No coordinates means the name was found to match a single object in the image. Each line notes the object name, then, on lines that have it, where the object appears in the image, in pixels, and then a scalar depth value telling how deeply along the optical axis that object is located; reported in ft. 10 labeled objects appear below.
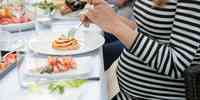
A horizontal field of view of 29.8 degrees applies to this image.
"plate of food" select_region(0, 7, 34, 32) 5.16
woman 3.06
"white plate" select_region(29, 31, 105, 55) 4.39
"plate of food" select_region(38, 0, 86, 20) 5.76
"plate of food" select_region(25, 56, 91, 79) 3.68
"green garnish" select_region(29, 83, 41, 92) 3.46
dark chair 2.97
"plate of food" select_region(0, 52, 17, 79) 3.86
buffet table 3.38
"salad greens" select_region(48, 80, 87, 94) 3.45
